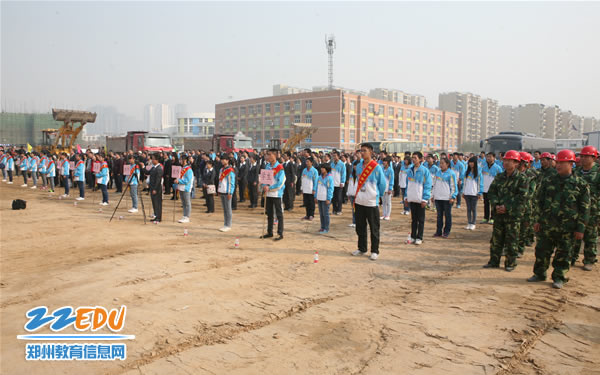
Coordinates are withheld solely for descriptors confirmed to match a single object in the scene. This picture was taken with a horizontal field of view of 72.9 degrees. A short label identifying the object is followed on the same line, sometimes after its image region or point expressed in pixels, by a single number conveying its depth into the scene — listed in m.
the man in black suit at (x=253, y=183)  15.66
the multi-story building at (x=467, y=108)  133.25
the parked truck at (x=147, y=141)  31.52
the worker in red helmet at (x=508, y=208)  7.15
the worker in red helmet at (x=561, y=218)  6.38
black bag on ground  14.44
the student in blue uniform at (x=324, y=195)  11.04
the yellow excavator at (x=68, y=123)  31.66
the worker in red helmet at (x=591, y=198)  7.51
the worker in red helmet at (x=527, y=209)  7.49
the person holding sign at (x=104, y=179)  15.97
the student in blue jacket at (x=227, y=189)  10.99
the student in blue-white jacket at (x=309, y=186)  12.97
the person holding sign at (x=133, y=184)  13.94
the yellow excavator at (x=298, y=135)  35.56
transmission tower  76.06
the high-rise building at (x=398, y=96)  127.27
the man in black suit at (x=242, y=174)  16.38
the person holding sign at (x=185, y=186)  11.94
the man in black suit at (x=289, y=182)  14.91
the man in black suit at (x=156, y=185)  12.07
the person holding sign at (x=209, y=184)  13.32
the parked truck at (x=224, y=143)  33.69
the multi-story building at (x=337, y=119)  75.88
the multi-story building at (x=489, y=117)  144.88
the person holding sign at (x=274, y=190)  9.89
